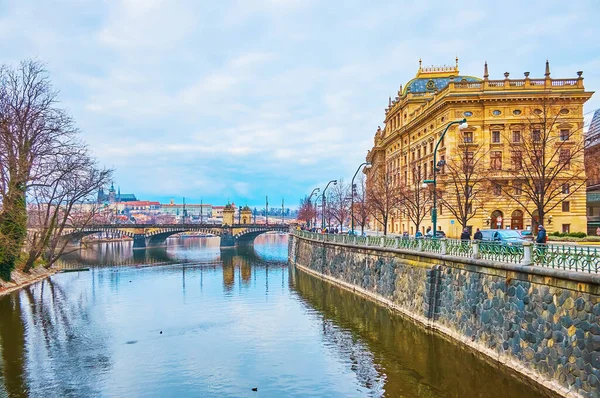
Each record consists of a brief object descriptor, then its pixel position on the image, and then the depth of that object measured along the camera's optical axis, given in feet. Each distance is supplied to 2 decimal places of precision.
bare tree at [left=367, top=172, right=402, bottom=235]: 188.31
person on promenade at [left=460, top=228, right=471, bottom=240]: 95.71
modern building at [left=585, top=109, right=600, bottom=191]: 218.18
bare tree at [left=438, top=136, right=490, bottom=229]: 136.78
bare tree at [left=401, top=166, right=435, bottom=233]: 173.05
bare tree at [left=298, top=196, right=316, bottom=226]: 335.47
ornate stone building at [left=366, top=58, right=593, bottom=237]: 167.12
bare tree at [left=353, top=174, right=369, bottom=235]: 216.02
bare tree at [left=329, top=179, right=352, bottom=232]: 290.56
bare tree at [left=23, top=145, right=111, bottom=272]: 130.82
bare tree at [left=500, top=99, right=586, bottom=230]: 140.56
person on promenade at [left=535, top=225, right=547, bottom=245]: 70.74
